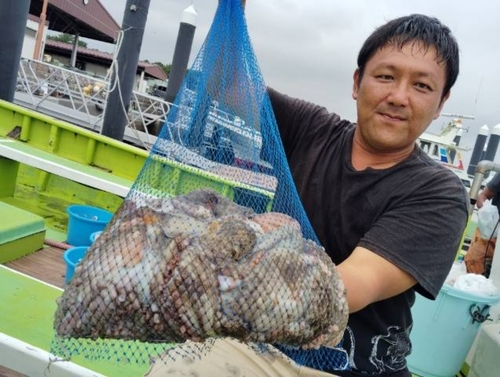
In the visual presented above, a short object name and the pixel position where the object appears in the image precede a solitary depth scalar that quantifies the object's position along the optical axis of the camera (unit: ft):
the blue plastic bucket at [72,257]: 10.75
